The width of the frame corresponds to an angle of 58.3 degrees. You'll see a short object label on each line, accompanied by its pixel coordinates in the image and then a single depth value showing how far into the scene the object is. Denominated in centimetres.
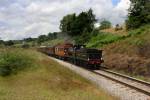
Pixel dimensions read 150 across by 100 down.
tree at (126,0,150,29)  2194
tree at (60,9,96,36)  3670
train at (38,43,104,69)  1434
